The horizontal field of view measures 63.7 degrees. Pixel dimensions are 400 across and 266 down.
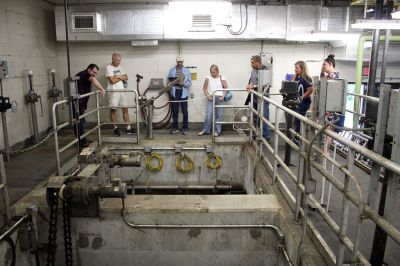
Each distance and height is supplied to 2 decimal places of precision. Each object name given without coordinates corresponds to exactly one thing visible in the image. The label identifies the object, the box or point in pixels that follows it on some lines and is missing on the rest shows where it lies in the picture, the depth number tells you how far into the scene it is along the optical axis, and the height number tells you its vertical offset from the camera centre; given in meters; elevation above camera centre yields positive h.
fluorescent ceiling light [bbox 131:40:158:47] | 7.61 +0.72
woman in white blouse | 7.09 -0.42
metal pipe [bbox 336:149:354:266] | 2.14 -0.91
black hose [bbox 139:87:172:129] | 8.23 -1.18
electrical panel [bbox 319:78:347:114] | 2.48 -0.16
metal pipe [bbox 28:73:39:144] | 6.75 -1.03
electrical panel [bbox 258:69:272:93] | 5.27 -0.08
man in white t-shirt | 7.09 -0.23
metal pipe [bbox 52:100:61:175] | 4.13 -0.90
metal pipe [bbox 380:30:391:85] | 5.71 +0.34
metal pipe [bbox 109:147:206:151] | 6.23 -1.42
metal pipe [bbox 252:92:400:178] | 1.63 -0.44
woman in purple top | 5.37 +0.10
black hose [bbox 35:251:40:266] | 3.49 -2.00
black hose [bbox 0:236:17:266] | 3.19 -1.70
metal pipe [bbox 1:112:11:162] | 5.48 -1.05
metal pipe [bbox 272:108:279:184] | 3.84 -0.85
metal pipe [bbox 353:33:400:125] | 6.65 +0.42
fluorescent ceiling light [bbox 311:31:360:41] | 6.79 +0.83
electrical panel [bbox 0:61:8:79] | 5.69 +0.05
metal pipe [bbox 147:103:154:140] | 6.40 -0.91
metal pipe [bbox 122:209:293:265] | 3.42 -1.60
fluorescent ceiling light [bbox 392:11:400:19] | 4.62 +0.87
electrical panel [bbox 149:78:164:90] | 8.09 -0.23
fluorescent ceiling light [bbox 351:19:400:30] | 4.33 +0.69
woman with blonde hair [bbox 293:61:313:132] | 5.62 -0.18
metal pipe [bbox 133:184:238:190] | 6.20 -2.18
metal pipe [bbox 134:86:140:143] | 5.88 -0.65
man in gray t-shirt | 6.59 -0.10
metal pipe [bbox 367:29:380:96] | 5.68 +0.22
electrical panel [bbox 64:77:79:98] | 4.15 -0.18
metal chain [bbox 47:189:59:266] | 3.36 -1.58
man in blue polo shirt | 7.35 -0.42
